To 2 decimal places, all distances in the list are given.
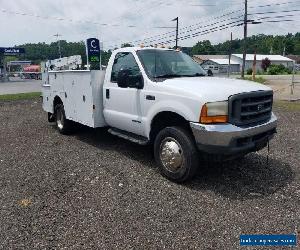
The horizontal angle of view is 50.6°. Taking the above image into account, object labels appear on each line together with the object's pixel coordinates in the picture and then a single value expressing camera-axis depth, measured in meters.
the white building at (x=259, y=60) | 93.94
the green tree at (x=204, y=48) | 133.75
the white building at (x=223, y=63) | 89.81
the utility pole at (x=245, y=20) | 36.90
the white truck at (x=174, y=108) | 4.43
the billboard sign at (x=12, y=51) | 48.99
